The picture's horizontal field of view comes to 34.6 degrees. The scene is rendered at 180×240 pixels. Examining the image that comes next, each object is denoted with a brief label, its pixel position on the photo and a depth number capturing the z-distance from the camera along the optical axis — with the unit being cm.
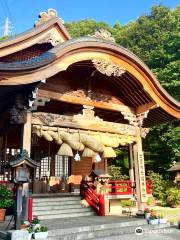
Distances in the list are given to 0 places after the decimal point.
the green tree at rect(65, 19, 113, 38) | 4841
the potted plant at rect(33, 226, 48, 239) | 796
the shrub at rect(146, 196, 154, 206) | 2096
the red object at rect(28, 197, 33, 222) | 946
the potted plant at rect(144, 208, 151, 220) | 1133
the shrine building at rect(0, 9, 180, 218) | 965
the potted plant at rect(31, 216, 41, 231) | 827
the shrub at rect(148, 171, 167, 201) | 2580
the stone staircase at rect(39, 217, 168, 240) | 847
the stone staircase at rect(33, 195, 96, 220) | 1175
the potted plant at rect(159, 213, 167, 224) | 1096
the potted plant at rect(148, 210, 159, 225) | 1086
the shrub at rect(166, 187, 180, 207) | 2211
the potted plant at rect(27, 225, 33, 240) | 794
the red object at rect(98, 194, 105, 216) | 1292
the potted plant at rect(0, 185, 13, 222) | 1026
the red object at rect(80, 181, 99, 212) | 1356
